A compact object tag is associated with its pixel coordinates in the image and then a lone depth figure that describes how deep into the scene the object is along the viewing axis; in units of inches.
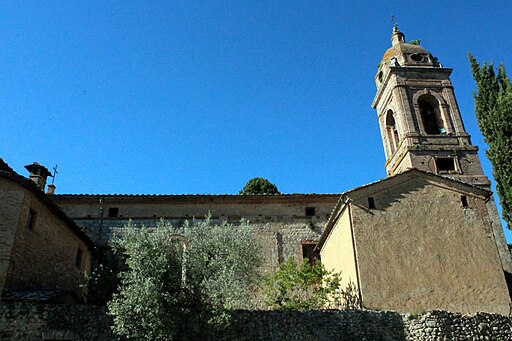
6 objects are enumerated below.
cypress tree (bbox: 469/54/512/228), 640.4
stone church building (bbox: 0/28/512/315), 593.9
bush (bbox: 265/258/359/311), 625.5
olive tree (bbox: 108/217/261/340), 474.9
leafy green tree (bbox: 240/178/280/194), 1450.5
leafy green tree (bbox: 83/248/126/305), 567.6
